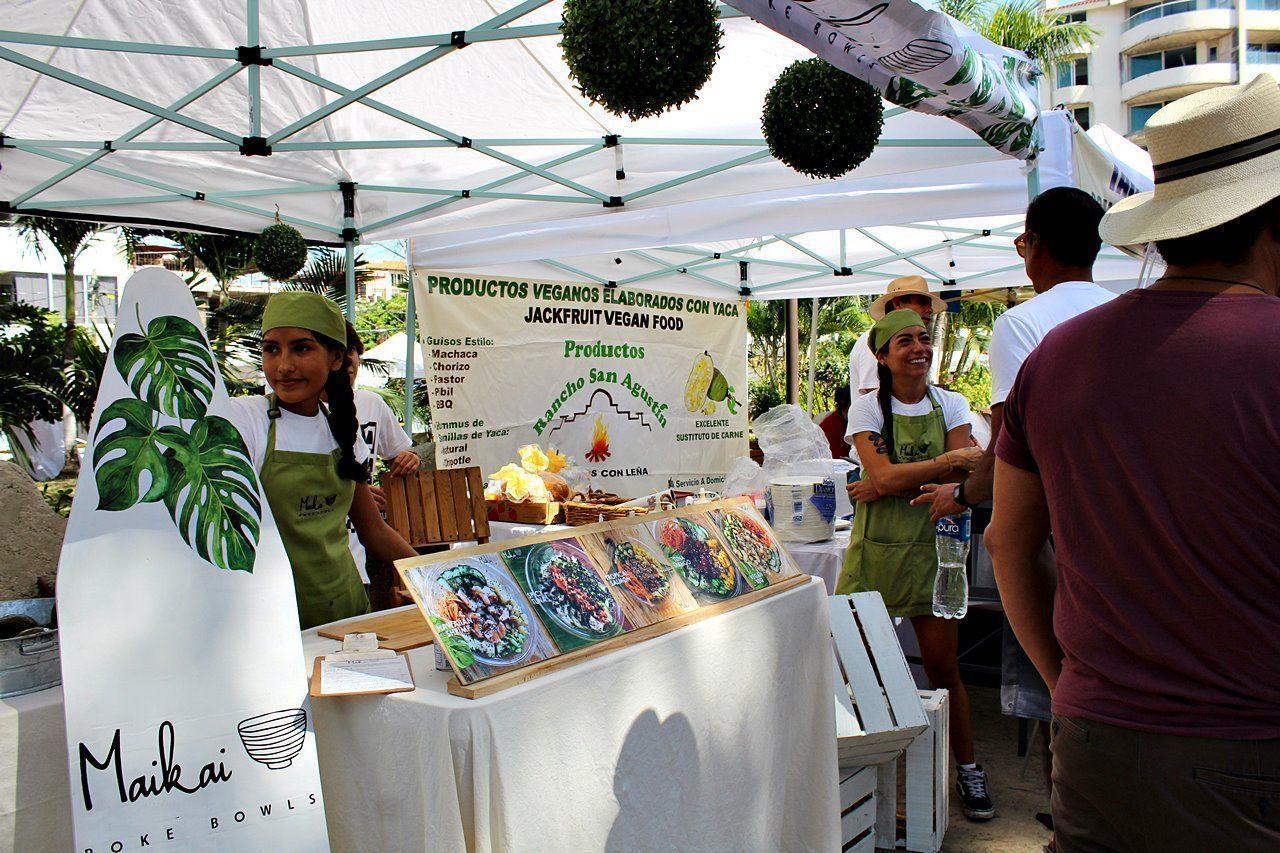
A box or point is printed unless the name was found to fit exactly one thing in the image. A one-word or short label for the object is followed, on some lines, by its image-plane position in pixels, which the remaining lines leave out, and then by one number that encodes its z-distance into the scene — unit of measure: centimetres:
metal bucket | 182
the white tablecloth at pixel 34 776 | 177
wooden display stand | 182
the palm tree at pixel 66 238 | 1477
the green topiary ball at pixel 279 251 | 560
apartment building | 4719
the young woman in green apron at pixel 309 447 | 254
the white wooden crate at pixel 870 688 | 303
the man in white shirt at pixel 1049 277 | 254
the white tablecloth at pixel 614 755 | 178
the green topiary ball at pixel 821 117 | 316
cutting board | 221
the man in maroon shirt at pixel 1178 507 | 126
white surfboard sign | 176
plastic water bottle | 335
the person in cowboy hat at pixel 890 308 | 532
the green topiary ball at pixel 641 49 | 228
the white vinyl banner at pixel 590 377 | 677
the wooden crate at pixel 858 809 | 295
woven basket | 473
